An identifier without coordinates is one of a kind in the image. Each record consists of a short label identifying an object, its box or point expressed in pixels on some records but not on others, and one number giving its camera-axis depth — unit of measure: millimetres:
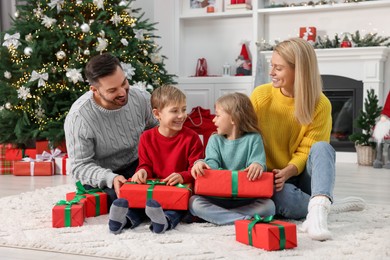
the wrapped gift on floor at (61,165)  4102
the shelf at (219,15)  5676
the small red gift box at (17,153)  4273
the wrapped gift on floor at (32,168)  4070
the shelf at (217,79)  5660
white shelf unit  5422
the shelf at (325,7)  5172
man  2430
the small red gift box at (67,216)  2211
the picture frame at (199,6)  5859
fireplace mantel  5113
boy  2348
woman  2238
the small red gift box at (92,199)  2387
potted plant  4801
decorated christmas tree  4047
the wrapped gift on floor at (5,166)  4217
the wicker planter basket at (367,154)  4859
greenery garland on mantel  5082
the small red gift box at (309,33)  5414
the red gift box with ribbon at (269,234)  1837
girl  2223
